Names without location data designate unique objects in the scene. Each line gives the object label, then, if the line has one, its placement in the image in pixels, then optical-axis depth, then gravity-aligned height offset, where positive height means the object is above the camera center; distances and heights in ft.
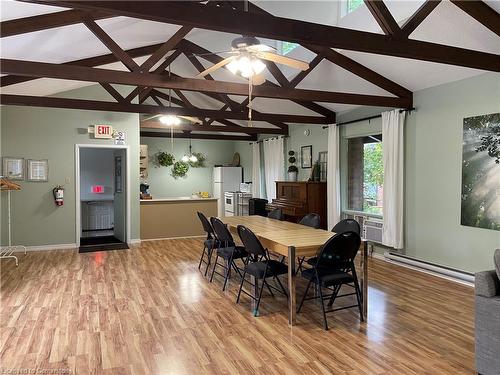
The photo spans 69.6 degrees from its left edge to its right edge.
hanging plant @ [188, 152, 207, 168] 35.13 +1.98
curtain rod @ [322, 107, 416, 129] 17.62 +3.52
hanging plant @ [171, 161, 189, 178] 34.42 +1.16
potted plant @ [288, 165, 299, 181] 26.02 +0.64
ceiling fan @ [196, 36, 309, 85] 10.49 +3.83
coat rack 19.44 -2.04
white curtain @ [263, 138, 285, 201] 28.17 +1.41
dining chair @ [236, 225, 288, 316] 11.80 -2.89
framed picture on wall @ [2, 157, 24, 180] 21.63 +0.82
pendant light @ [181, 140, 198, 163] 29.03 +1.99
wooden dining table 10.85 -1.96
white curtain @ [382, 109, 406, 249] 17.80 +0.23
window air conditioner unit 19.30 -2.67
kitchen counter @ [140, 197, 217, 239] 25.64 -2.62
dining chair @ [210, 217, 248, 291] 14.51 -2.86
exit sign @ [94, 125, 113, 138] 23.21 +3.27
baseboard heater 14.98 -3.95
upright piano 23.12 -1.31
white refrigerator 33.83 +0.00
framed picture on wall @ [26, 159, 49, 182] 22.04 +0.71
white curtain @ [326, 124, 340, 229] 22.20 +0.23
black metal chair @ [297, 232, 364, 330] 10.69 -2.58
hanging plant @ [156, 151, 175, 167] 33.68 +2.08
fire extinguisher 22.34 -0.79
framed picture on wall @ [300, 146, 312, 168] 25.61 +1.76
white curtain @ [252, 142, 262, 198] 31.60 +0.79
